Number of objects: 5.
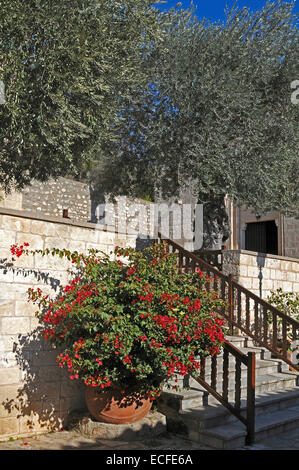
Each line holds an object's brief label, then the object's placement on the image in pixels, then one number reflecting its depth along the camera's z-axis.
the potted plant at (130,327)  5.41
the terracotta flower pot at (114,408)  5.73
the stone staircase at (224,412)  5.65
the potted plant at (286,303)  10.17
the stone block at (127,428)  5.63
